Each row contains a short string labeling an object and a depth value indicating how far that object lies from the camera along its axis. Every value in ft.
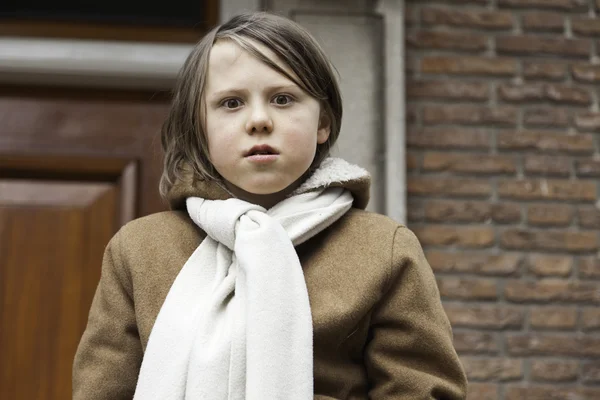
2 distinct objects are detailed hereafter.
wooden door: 10.18
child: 7.32
